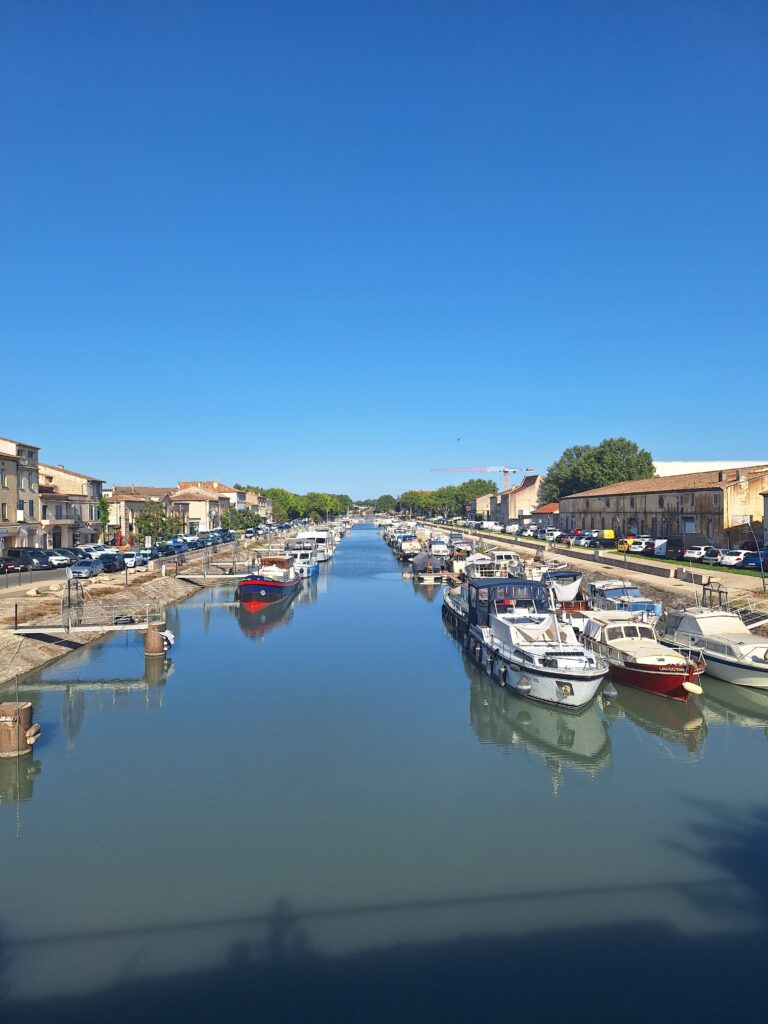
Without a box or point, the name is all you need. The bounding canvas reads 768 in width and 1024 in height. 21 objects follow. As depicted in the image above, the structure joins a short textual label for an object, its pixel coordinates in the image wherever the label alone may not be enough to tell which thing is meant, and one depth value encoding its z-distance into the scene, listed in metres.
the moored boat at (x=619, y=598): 33.25
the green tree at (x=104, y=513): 82.00
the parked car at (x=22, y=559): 50.25
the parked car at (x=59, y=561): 52.28
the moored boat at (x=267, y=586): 48.81
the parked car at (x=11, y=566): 48.81
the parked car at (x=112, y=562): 53.34
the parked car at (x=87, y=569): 47.62
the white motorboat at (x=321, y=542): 84.00
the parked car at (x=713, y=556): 48.10
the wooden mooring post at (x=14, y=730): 18.70
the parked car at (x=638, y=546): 61.84
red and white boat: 23.56
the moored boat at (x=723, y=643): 24.55
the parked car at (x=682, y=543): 55.53
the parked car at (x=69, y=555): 52.91
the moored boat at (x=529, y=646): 22.09
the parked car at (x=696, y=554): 49.44
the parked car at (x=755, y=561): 42.99
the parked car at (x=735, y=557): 45.97
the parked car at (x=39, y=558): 51.64
